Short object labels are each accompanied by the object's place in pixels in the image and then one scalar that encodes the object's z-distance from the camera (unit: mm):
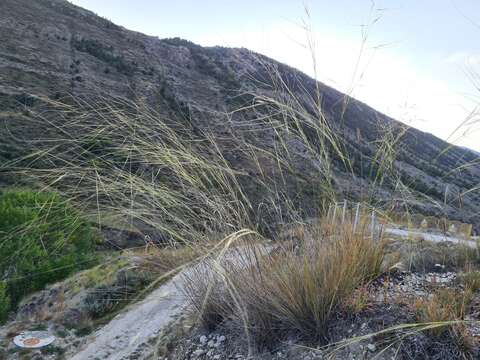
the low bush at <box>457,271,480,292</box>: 2148
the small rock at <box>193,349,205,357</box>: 2337
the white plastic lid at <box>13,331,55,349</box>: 3932
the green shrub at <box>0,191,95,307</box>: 2219
